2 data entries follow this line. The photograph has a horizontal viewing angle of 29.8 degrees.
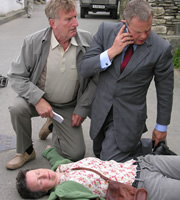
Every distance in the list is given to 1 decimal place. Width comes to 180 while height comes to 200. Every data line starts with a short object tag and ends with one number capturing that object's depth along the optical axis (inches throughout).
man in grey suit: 119.5
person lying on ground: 110.4
